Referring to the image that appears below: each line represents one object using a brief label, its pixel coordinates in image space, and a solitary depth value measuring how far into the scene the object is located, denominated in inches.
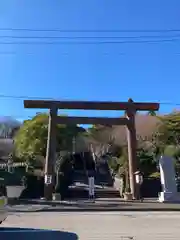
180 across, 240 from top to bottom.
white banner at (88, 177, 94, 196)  525.9
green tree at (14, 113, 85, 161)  882.4
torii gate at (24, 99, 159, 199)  543.1
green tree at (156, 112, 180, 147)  853.8
